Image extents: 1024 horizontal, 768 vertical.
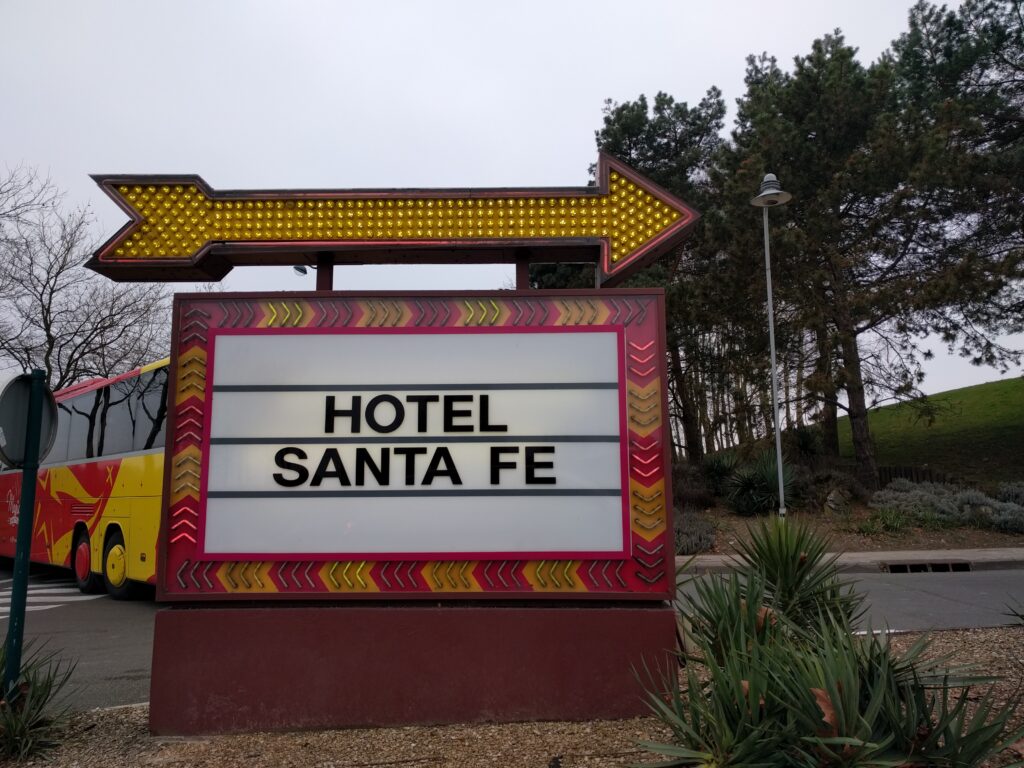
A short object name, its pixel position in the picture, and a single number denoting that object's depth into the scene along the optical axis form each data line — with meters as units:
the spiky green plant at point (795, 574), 5.38
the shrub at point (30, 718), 4.24
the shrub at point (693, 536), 15.73
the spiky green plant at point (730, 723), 3.01
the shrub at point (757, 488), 18.39
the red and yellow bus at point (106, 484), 10.49
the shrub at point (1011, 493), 18.75
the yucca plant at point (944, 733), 2.86
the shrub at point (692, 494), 19.44
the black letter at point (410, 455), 4.94
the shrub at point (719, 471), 20.06
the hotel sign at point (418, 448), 4.80
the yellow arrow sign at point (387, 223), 5.21
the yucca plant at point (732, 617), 4.23
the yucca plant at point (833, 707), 2.81
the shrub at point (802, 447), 21.61
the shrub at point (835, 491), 18.42
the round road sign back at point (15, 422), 4.70
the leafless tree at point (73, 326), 24.36
